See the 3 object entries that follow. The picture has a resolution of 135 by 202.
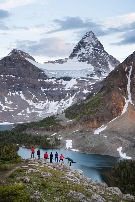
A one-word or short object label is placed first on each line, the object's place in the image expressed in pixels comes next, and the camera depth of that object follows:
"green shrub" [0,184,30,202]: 29.53
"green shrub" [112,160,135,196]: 84.44
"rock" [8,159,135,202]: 34.34
